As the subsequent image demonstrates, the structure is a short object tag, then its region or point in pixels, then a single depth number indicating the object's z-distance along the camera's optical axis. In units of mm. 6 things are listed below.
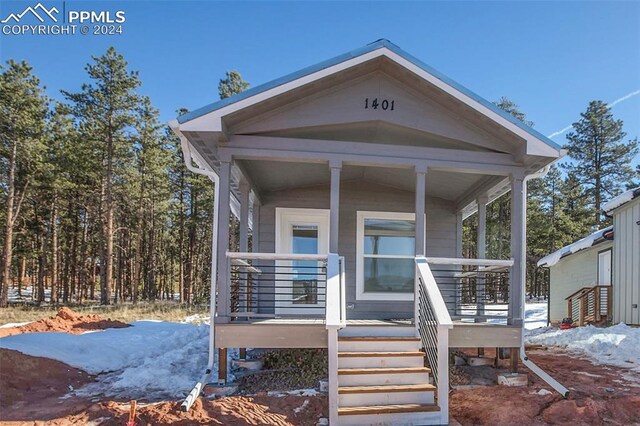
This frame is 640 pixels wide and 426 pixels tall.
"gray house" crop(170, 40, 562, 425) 4441
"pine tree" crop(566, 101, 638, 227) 25203
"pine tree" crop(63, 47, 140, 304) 19422
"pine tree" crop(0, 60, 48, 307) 17047
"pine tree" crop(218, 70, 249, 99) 22844
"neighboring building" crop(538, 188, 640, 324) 10234
